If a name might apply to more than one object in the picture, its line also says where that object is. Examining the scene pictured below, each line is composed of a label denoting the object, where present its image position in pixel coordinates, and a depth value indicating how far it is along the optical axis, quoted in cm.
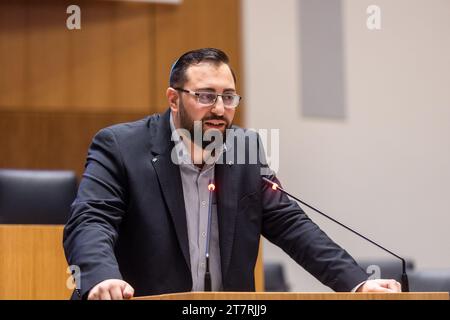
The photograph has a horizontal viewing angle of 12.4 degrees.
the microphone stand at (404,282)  463
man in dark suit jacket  481
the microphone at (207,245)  460
